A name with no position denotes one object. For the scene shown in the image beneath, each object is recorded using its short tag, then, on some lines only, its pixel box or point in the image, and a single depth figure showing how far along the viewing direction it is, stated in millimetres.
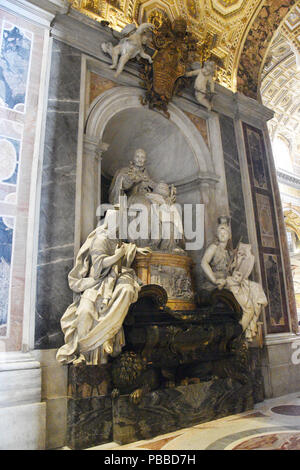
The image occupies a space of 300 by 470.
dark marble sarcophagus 3545
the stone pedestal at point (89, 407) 3451
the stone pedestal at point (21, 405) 3236
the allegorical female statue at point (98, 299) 3607
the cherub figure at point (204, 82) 6262
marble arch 4992
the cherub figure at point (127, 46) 5293
